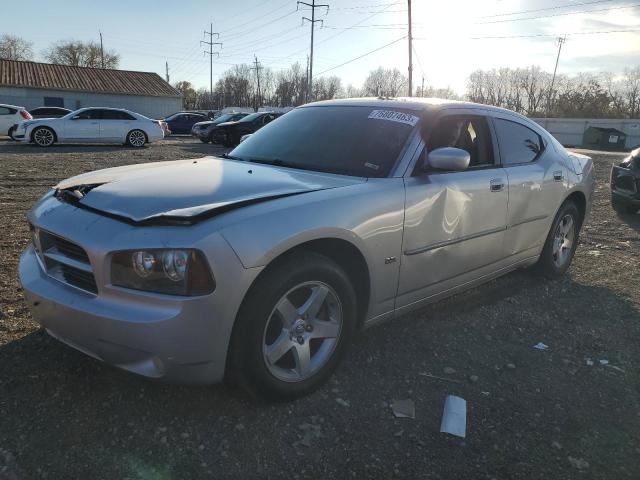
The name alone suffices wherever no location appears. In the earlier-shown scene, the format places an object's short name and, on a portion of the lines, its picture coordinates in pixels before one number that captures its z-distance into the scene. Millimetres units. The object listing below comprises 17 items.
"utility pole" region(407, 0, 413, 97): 34625
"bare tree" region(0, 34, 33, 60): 81375
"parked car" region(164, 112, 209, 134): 32031
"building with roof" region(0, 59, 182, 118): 39375
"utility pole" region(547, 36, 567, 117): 70825
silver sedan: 2242
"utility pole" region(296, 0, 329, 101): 47203
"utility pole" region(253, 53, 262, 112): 93562
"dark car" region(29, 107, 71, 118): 25256
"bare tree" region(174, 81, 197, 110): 86688
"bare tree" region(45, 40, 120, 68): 73188
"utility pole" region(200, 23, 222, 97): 74000
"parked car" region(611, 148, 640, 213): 7969
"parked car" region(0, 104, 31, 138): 19828
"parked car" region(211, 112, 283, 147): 21328
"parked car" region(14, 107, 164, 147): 16909
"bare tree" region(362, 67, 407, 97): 78750
